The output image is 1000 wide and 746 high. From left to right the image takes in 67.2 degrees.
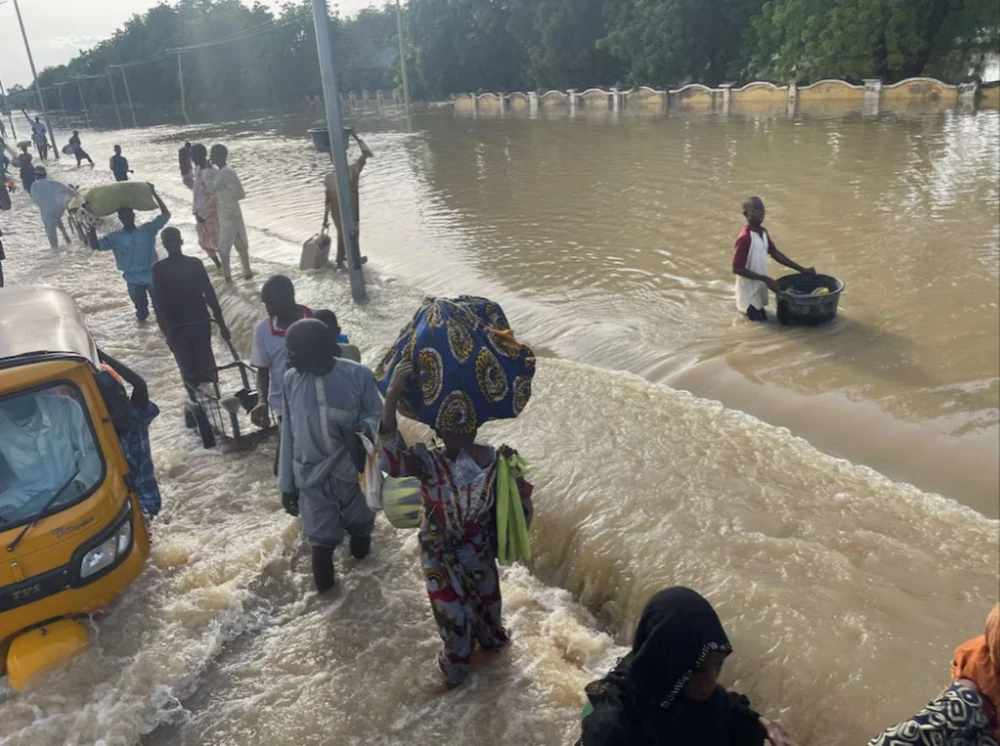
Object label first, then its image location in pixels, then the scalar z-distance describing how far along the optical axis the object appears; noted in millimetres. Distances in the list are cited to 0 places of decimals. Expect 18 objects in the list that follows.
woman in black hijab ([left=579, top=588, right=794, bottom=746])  2076
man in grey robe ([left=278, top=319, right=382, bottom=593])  4074
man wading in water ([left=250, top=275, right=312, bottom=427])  5105
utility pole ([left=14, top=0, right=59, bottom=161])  38478
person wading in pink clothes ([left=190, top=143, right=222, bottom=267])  11648
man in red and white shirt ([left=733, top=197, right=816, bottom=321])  8086
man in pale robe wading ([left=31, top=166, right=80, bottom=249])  16016
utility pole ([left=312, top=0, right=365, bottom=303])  9008
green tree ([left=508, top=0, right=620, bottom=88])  47750
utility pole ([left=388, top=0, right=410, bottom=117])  38562
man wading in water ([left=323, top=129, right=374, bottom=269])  11478
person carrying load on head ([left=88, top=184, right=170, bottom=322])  9336
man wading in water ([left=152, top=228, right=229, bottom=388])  7066
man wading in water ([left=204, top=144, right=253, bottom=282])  11383
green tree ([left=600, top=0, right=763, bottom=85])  40531
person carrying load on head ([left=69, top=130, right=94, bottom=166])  34969
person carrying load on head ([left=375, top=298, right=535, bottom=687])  3275
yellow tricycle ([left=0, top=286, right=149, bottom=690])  4125
